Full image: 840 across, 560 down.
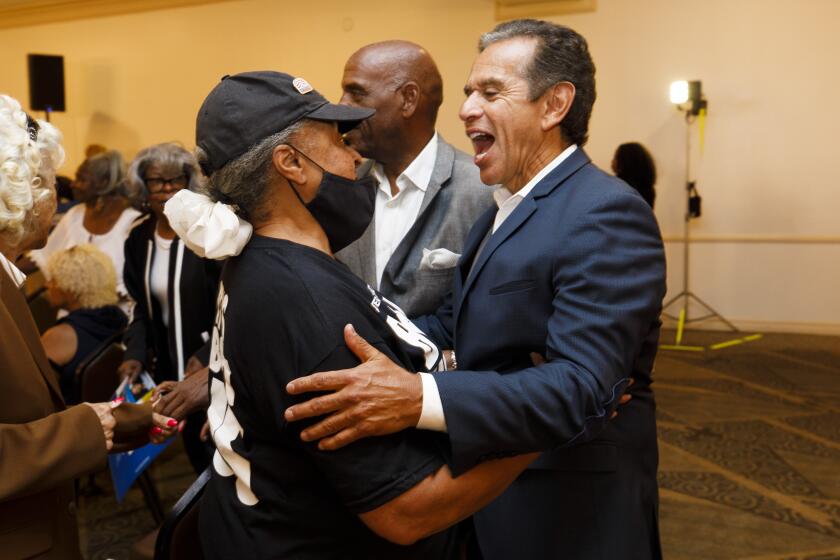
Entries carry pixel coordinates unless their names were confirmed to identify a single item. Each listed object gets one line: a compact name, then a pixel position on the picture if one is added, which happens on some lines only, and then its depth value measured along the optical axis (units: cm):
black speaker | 987
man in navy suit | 125
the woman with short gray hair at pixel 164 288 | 306
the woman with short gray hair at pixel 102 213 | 507
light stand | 759
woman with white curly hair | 145
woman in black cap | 120
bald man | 225
